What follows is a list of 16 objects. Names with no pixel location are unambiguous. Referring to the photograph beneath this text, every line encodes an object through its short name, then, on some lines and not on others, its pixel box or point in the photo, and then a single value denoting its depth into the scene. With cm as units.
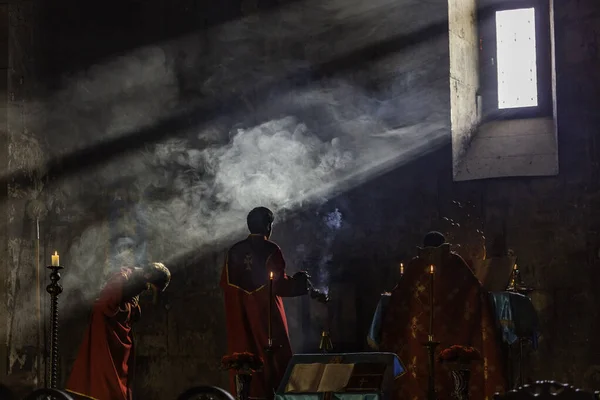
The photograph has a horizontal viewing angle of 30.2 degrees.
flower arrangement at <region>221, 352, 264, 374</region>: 749
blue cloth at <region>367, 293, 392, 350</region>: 908
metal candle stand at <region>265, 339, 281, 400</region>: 809
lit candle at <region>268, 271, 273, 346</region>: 776
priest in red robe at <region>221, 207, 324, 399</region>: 871
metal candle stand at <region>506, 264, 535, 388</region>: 914
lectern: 742
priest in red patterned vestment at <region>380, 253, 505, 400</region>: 863
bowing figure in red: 862
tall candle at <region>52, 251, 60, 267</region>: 830
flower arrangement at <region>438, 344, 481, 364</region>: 742
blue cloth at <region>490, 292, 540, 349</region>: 858
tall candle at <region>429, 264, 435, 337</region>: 742
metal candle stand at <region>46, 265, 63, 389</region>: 843
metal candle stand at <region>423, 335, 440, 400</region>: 727
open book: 752
